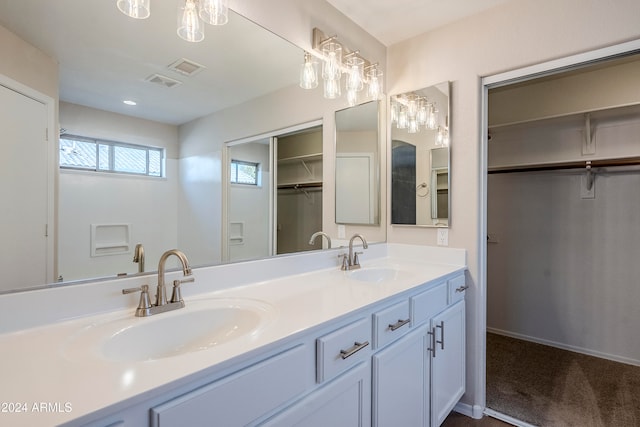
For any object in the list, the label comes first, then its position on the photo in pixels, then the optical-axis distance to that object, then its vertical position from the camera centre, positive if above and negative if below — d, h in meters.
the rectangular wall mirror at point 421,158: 2.02 +0.38
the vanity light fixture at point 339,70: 1.78 +0.88
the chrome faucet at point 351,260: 1.85 -0.27
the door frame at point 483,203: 1.81 +0.07
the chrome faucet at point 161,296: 1.00 -0.27
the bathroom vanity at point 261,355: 0.60 -0.35
